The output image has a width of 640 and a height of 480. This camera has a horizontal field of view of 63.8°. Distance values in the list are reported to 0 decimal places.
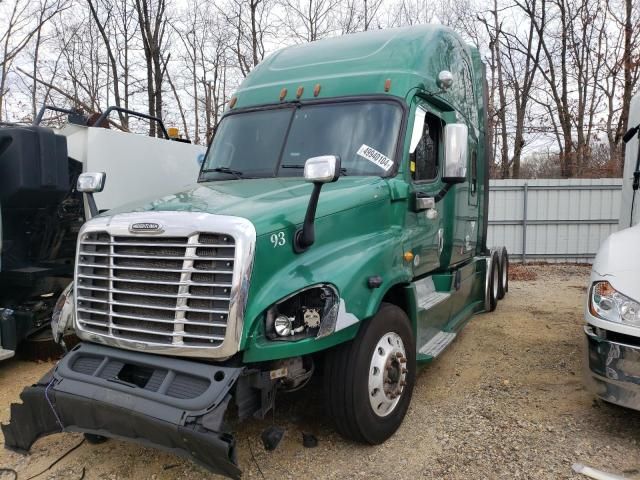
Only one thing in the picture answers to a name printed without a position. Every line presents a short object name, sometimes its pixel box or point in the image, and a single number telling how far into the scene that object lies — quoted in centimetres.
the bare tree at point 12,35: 1828
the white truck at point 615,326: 328
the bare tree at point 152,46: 1761
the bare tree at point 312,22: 2089
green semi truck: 287
